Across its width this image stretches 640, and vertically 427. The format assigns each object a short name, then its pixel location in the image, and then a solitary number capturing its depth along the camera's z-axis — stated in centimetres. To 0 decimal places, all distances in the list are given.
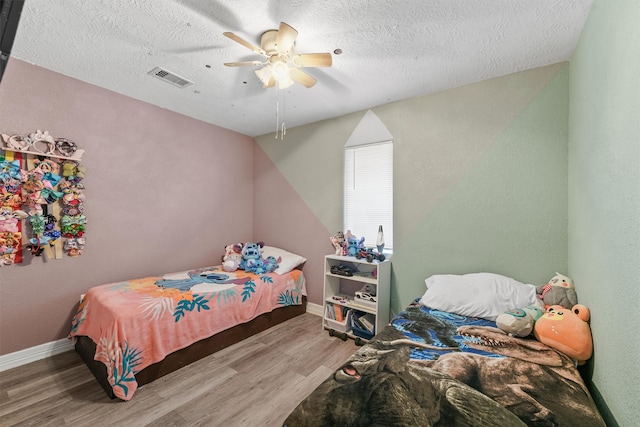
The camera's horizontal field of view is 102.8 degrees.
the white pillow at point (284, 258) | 324
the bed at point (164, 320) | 184
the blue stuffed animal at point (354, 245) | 290
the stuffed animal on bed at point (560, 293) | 174
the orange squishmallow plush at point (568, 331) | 143
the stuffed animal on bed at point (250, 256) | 319
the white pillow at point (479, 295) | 197
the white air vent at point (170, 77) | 230
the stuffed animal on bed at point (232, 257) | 326
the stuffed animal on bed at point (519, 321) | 166
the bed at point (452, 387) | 97
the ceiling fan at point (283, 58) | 166
